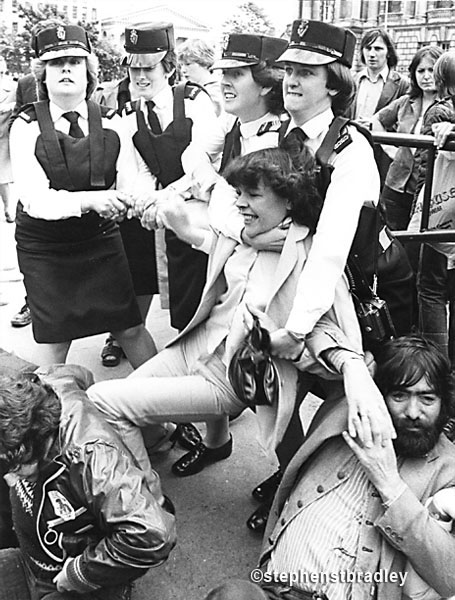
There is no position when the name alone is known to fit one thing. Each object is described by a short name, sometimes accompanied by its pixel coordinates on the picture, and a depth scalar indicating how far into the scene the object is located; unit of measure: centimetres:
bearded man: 196
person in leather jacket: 204
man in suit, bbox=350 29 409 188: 634
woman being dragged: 239
